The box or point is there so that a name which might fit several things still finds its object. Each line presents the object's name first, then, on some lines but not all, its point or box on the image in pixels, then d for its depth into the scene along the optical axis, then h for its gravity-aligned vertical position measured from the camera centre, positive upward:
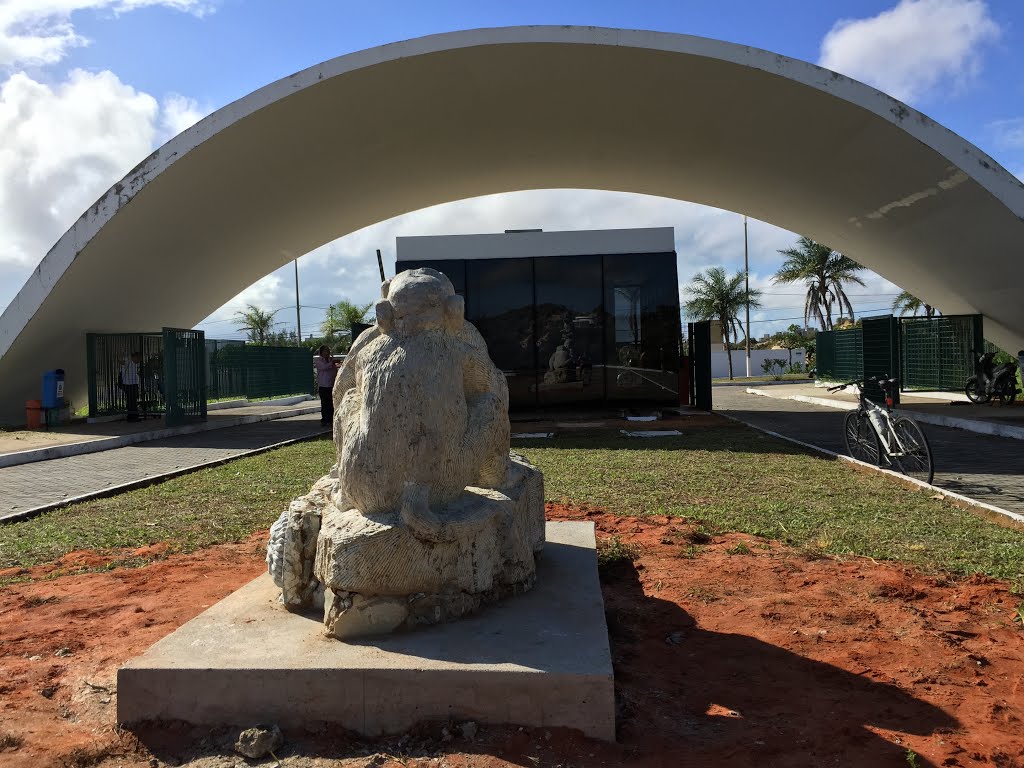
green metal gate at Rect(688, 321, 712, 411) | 16.22 +0.16
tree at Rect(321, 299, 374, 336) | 40.53 +3.55
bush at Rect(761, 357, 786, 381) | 37.09 -0.02
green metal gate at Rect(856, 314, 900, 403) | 15.67 +0.35
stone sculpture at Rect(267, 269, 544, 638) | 2.99 -0.53
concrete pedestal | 2.59 -1.10
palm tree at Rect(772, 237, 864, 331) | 38.22 +4.86
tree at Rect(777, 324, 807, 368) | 40.94 +1.52
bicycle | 7.21 -0.82
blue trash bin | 15.03 +0.02
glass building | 15.36 +1.58
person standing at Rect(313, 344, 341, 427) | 14.06 +0.12
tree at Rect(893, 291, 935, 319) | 31.33 +2.47
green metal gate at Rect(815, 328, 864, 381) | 21.91 +0.30
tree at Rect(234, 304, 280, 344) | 44.94 +3.61
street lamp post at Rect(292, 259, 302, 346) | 43.75 +3.60
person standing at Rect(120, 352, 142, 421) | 15.78 +0.09
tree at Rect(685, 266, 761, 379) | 39.84 +3.80
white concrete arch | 12.27 +4.29
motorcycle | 14.59 -0.47
